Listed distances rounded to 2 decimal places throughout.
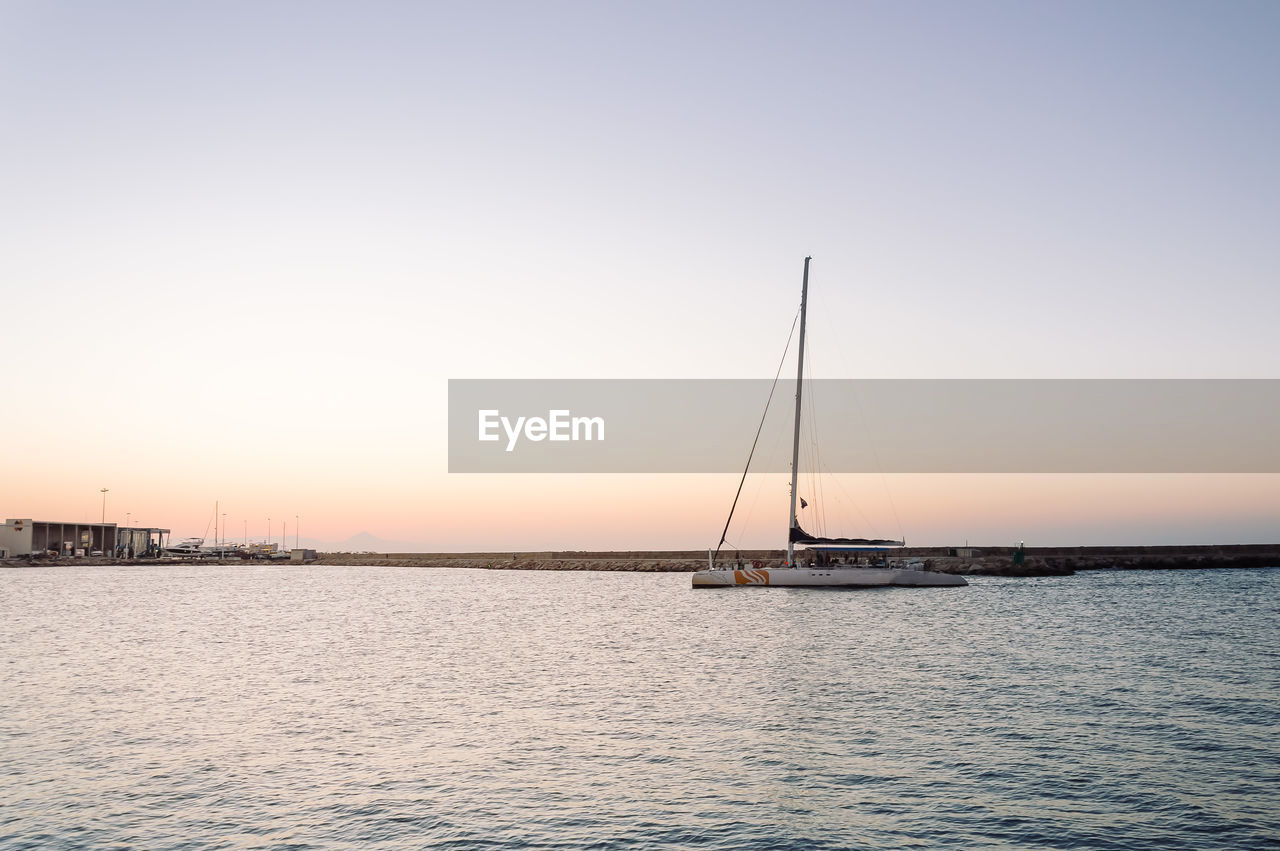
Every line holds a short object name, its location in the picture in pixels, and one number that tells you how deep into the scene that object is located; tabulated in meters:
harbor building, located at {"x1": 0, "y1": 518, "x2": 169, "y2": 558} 192.00
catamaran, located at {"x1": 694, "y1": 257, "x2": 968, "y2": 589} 87.94
